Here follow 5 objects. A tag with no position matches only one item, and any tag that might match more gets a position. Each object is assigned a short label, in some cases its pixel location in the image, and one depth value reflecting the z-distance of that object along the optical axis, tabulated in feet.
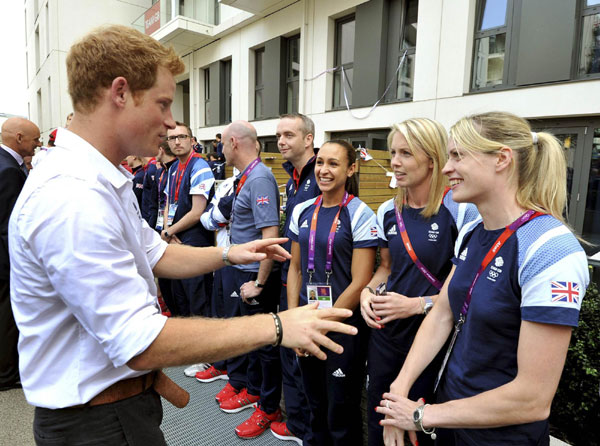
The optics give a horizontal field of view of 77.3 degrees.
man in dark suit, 10.57
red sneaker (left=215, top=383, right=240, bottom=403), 10.68
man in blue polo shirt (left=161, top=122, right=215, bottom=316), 12.60
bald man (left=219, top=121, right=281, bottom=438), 9.66
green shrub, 6.78
